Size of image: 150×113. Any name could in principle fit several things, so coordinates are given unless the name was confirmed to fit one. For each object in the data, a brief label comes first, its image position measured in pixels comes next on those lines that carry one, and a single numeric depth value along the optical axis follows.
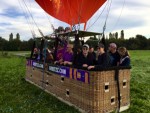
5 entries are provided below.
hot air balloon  3.17
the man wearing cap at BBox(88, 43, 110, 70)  3.27
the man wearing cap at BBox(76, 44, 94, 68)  3.44
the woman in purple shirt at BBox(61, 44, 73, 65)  3.86
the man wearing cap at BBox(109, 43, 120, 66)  3.66
